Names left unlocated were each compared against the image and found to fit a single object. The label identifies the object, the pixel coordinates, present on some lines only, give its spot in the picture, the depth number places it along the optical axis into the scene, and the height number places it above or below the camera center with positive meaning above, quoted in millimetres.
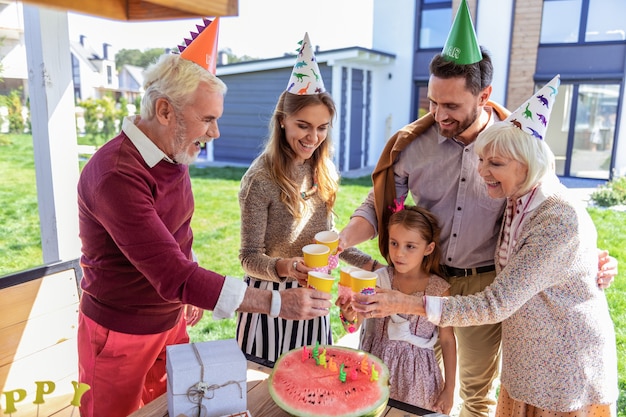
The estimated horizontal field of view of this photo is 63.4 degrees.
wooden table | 1729 -1000
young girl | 2346 -985
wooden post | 2572 -88
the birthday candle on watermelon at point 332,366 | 1839 -892
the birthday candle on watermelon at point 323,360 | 1879 -888
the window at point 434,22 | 12805 +2451
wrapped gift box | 1562 -822
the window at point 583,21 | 11055 +2219
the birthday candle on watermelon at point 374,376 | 1787 -896
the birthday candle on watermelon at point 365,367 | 1832 -892
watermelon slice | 1631 -913
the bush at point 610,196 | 8594 -1232
